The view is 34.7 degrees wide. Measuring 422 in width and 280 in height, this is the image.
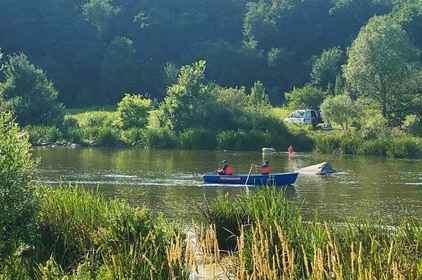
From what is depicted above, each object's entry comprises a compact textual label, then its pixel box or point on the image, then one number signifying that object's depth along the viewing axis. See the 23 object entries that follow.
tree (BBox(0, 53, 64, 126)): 68.31
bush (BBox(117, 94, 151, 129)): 67.94
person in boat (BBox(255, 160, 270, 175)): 35.12
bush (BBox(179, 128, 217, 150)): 61.44
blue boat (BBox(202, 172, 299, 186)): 34.59
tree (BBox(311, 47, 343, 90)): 96.25
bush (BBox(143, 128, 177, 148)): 62.91
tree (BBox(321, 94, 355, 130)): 63.59
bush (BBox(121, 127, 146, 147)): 63.34
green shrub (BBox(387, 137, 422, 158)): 54.44
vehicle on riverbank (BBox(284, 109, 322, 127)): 67.69
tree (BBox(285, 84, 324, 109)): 80.12
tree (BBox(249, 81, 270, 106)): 71.61
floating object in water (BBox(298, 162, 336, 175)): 40.87
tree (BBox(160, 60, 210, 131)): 65.31
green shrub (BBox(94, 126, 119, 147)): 64.06
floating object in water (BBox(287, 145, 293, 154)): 55.74
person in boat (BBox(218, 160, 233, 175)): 35.81
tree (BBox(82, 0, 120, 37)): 108.06
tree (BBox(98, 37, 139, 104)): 98.06
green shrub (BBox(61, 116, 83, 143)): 64.62
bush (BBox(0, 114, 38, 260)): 13.47
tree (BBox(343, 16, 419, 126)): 67.31
